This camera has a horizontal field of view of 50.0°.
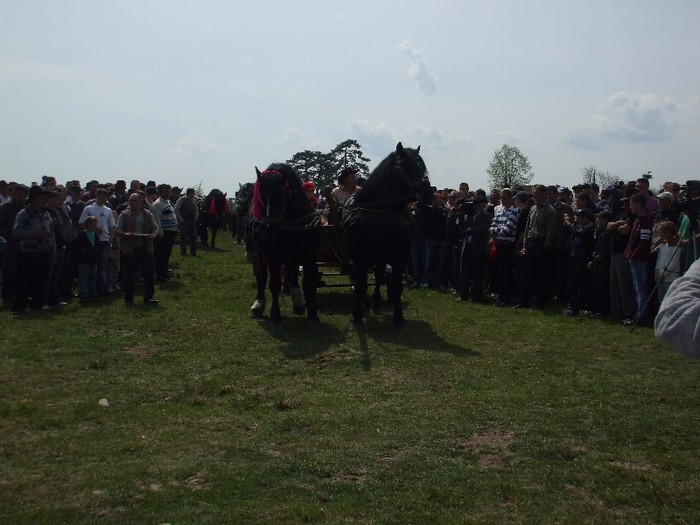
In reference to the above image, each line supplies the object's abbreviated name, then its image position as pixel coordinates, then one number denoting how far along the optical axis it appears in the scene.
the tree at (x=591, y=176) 35.19
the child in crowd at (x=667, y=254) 10.64
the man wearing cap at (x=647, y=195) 11.81
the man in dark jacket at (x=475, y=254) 14.01
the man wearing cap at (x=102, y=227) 14.23
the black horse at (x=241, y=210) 16.69
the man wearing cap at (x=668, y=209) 11.46
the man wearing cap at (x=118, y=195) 17.25
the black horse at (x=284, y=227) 10.61
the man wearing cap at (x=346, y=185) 12.97
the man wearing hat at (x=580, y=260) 12.59
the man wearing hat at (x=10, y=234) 12.84
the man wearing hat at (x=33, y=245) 12.27
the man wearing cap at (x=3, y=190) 15.02
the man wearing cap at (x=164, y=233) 16.19
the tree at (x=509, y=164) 55.50
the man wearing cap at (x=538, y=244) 12.98
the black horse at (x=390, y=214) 10.49
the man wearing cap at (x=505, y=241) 13.76
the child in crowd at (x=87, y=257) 13.73
